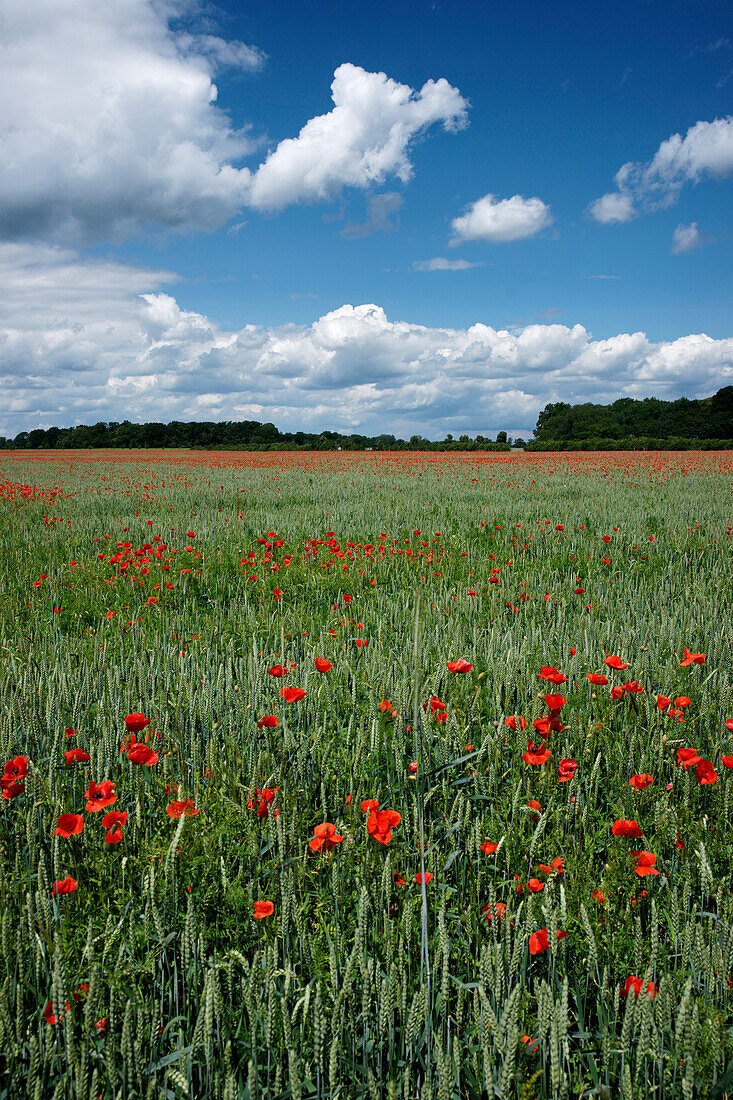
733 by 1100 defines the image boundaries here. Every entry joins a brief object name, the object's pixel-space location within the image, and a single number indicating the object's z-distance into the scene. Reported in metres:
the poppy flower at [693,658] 2.64
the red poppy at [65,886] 1.48
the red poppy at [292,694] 2.07
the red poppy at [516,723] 2.16
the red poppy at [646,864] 1.56
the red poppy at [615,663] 2.37
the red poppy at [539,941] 1.41
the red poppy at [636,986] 1.27
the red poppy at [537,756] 1.94
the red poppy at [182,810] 1.83
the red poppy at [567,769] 2.13
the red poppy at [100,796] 1.70
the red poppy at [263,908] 1.53
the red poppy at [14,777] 1.76
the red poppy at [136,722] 1.90
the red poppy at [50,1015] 1.28
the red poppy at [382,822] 1.57
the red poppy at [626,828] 1.63
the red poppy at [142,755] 1.85
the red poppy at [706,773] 1.96
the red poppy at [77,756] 1.95
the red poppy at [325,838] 1.63
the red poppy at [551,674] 2.21
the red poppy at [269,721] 2.12
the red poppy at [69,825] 1.58
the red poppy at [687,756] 1.99
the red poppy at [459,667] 2.12
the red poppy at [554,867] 1.72
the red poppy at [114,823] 1.67
